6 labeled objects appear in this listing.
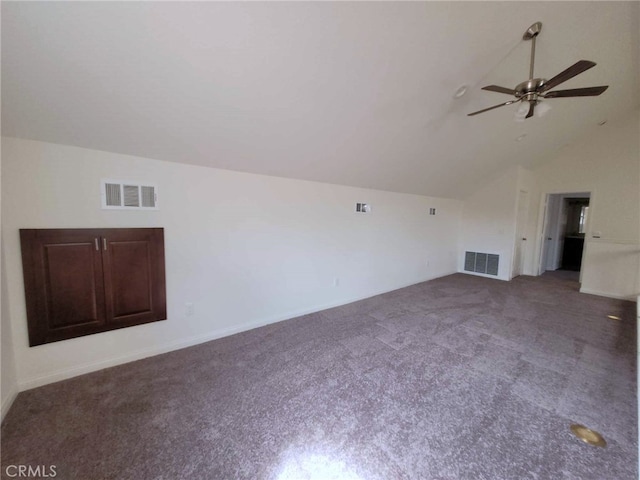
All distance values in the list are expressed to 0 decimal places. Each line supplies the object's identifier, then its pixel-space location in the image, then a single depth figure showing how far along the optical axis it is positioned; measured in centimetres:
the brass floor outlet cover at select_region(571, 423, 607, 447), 157
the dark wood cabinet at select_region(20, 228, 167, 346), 194
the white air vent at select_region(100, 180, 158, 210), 216
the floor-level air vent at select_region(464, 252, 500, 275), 588
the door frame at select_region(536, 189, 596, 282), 577
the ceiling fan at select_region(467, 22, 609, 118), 204
